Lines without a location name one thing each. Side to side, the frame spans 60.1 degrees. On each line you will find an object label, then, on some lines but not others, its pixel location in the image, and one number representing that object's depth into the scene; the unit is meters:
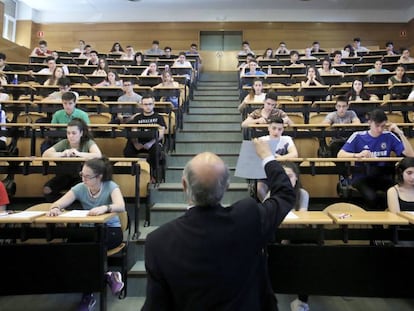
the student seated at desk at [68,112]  3.79
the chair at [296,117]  4.57
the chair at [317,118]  4.47
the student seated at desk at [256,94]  4.95
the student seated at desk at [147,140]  3.66
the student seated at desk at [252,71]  6.52
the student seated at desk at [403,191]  2.43
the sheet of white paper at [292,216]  2.01
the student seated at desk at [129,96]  4.93
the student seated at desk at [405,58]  7.25
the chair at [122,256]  2.37
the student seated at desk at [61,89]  4.71
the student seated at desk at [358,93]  4.88
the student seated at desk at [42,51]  8.66
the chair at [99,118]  4.36
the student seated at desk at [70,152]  2.98
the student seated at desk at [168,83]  5.30
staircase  3.10
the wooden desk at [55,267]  2.13
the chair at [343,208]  2.42
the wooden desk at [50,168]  2.87
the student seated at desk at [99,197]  2.29
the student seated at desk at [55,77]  5.71
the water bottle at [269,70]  7.24
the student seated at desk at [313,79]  5.78
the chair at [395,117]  4.35
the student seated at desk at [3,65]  6.49
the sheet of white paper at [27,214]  2.06
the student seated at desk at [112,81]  5.95
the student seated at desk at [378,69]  6.57
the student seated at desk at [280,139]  3.15
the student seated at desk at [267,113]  3.91
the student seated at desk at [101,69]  6.65
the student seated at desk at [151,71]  6.98
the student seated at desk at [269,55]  8.98
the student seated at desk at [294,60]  7.70
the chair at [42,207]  2.55
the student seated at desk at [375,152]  2.98
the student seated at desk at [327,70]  6.54
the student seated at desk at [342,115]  3.98
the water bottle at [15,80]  6.25
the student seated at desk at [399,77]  5.80
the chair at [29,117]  4.38
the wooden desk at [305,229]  1.96
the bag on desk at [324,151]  3.72
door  11.53
